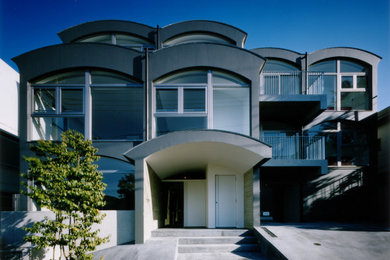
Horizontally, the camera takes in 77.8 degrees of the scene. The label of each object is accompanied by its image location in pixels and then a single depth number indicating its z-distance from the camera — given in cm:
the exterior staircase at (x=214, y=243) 726
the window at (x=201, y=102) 885
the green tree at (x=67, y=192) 621
